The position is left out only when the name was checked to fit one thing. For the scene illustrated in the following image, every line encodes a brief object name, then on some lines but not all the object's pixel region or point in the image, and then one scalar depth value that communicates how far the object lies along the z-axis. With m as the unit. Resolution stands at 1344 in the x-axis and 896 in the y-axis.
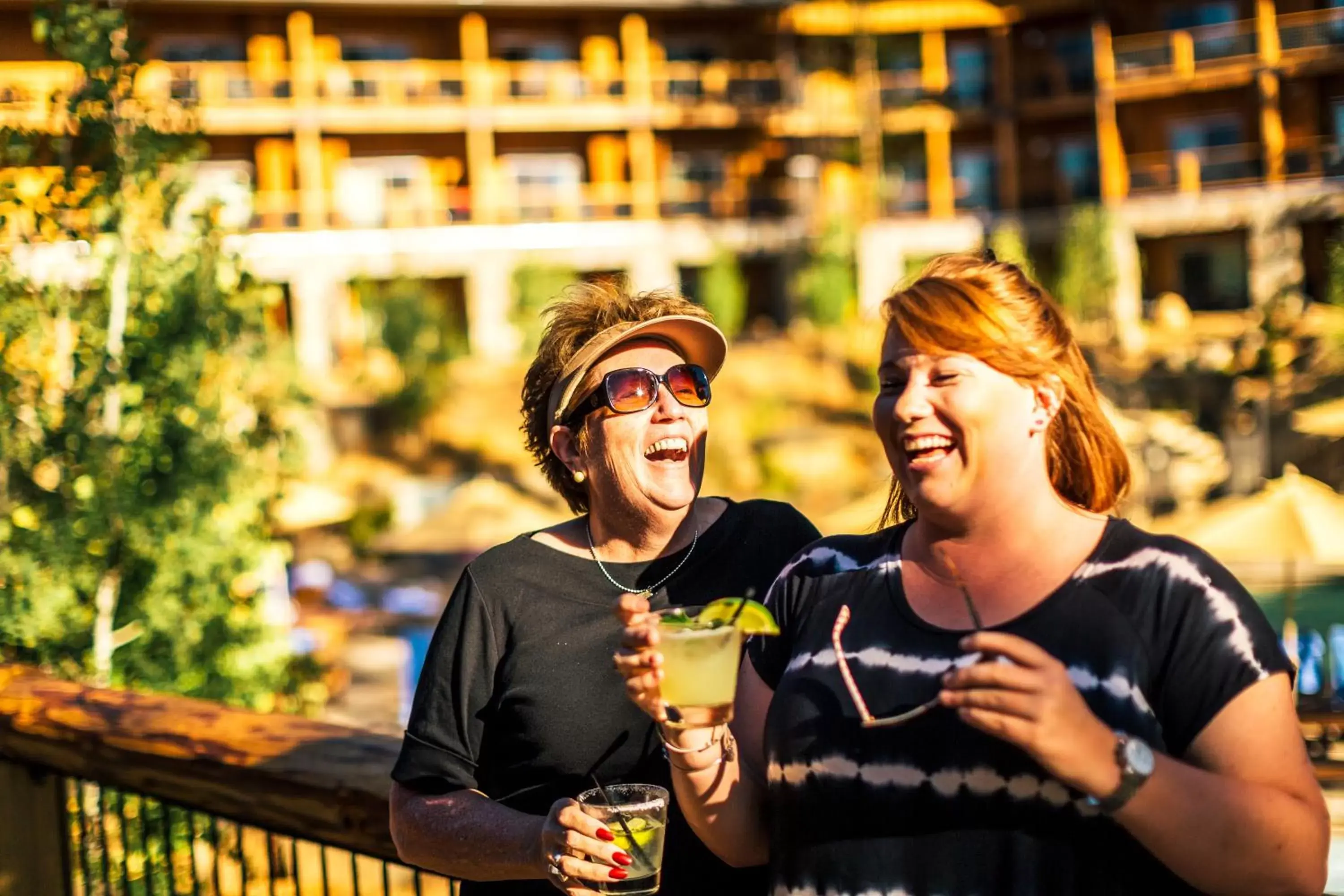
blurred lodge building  30.70
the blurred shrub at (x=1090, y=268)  28.86
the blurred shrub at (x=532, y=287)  29.11
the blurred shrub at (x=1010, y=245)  28.22
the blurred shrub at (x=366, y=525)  20.89
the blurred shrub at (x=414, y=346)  26.38
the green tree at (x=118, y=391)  5.36
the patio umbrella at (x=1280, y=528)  10.54
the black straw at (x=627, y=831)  1.99
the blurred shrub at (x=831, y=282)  30.55
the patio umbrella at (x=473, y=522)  14.69
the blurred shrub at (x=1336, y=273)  25.23
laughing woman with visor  2.32
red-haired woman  1.62
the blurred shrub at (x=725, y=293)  30.00
